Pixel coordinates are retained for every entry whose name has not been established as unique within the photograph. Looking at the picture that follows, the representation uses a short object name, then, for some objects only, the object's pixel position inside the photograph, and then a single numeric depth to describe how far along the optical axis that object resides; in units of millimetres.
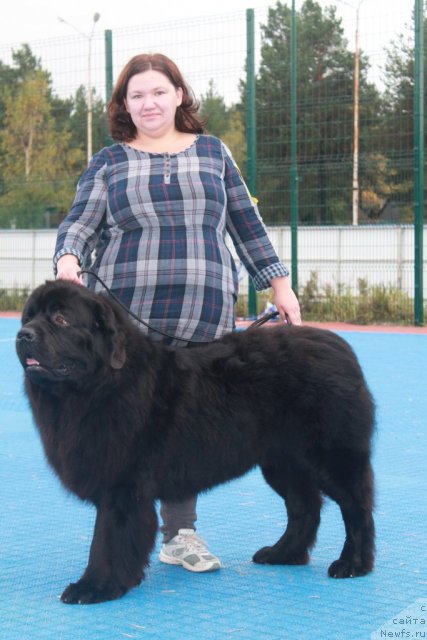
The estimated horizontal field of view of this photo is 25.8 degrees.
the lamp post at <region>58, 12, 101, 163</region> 14759
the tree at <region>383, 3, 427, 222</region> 13641
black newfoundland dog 2986
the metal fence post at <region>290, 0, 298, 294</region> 13781
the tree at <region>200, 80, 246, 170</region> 21991
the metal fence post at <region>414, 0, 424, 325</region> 12992
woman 3512
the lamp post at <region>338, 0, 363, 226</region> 14469
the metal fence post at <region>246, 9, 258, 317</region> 14031
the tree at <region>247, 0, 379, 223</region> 14500
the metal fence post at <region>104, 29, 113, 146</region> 14703
